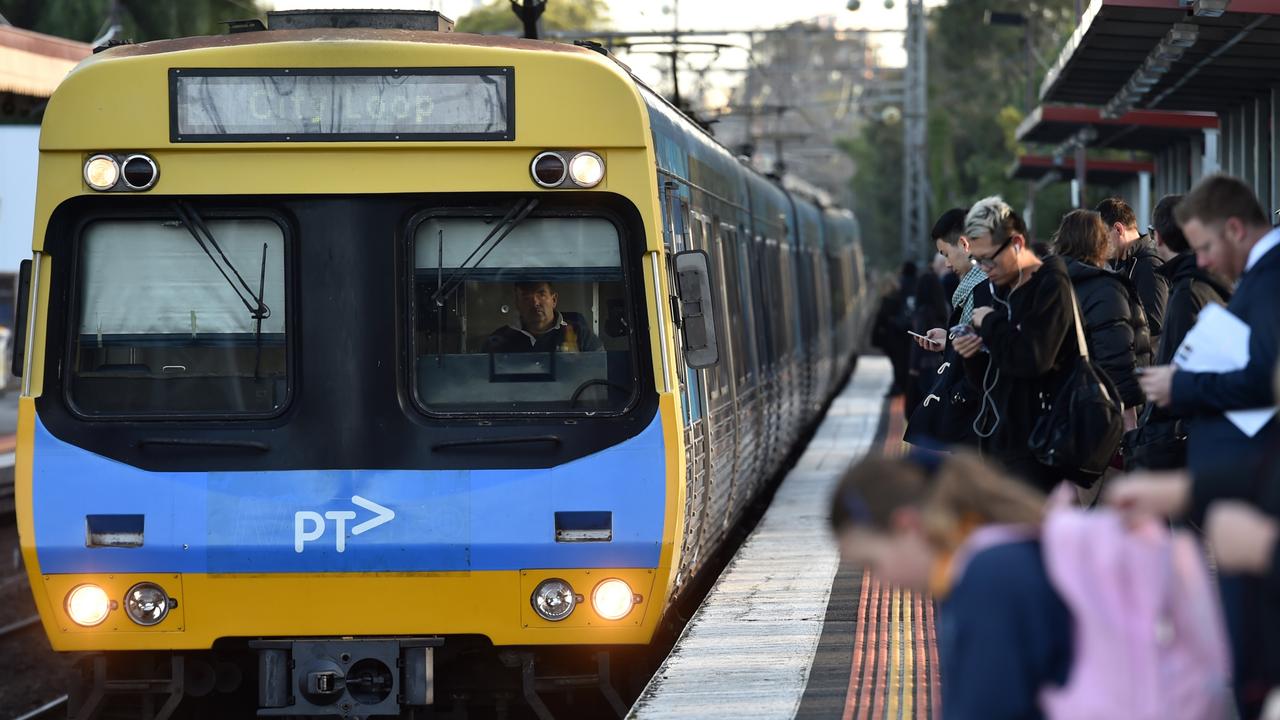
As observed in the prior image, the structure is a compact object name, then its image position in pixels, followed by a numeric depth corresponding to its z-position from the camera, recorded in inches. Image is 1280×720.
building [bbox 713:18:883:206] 2406.5
